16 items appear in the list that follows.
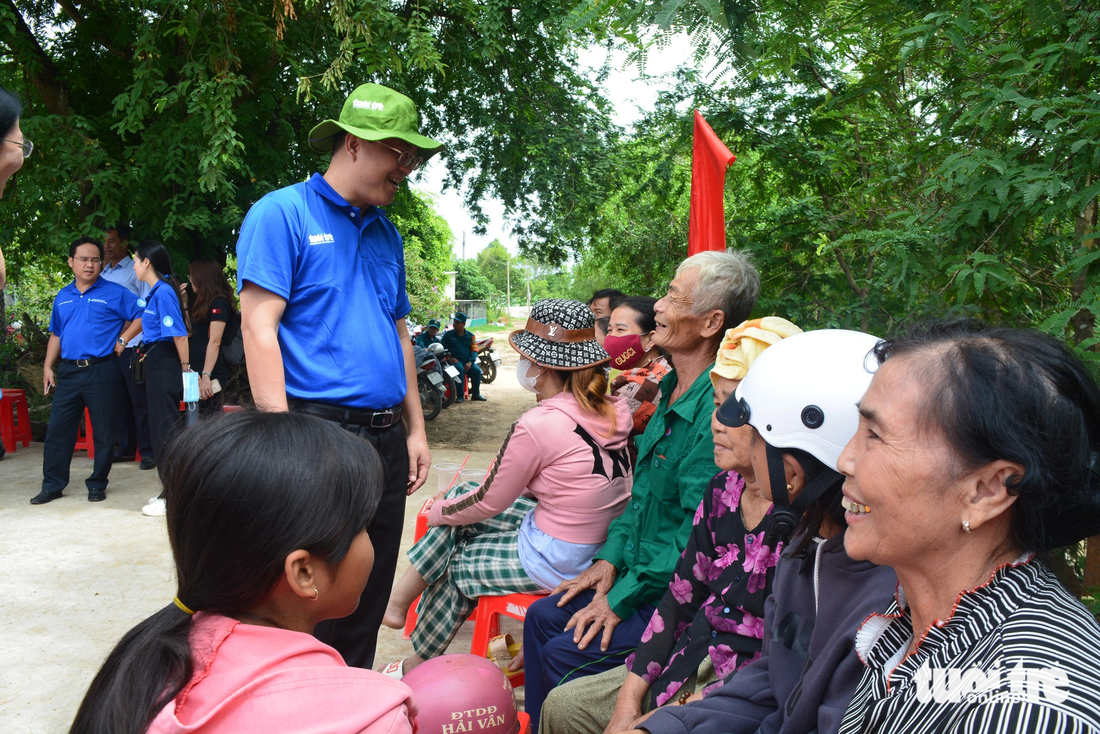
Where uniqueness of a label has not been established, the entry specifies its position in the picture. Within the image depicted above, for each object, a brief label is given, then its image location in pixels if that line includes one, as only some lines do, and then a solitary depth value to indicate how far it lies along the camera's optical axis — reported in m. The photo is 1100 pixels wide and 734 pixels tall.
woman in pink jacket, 2.77
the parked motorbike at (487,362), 14.88
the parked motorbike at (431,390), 10.43
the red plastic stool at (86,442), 6.70
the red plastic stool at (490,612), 2.88
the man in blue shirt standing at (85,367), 5.62
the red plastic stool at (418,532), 3.41
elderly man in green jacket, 2.38
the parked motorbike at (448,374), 11.79
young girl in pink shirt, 1.09
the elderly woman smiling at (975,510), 0.99
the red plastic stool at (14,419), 7.20
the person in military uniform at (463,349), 12.84
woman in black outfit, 5.90
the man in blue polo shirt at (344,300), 2.26
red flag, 3.76
